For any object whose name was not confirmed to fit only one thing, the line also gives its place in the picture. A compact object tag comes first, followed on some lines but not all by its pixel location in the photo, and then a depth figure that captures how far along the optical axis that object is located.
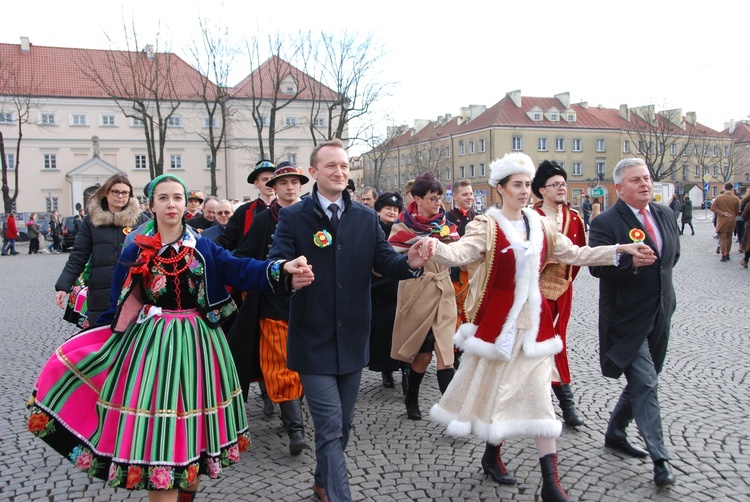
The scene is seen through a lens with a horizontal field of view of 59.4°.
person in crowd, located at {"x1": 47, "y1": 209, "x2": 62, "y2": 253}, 32.28
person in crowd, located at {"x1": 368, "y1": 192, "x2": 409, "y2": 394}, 6.30
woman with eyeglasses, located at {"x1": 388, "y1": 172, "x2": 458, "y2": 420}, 5.66
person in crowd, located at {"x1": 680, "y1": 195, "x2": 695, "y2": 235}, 28.38
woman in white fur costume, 3.93
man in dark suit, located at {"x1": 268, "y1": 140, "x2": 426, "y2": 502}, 3.69
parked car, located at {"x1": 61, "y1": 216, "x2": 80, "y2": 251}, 29.23
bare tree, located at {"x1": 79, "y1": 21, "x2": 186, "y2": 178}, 34.62
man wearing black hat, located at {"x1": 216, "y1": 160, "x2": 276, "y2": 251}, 6.02
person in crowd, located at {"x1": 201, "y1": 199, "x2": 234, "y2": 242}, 7.59
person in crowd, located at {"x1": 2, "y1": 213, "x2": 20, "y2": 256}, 29.84
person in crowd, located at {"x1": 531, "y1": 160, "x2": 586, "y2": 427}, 5.33
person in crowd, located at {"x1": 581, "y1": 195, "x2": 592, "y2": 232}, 35.42
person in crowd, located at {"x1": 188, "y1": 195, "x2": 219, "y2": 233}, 8.24
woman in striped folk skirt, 3.34
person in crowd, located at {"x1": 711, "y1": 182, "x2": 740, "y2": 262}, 17.65
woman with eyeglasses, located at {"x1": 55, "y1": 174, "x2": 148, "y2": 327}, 6.01
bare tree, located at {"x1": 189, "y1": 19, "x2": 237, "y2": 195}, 37.03
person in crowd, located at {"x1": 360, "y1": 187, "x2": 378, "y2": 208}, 8.78
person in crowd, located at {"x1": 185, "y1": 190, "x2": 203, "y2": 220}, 9.15
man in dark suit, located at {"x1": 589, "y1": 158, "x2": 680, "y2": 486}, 4.27
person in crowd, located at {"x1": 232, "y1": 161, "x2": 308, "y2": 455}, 5.16
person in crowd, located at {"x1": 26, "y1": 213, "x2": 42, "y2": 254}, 30.52
